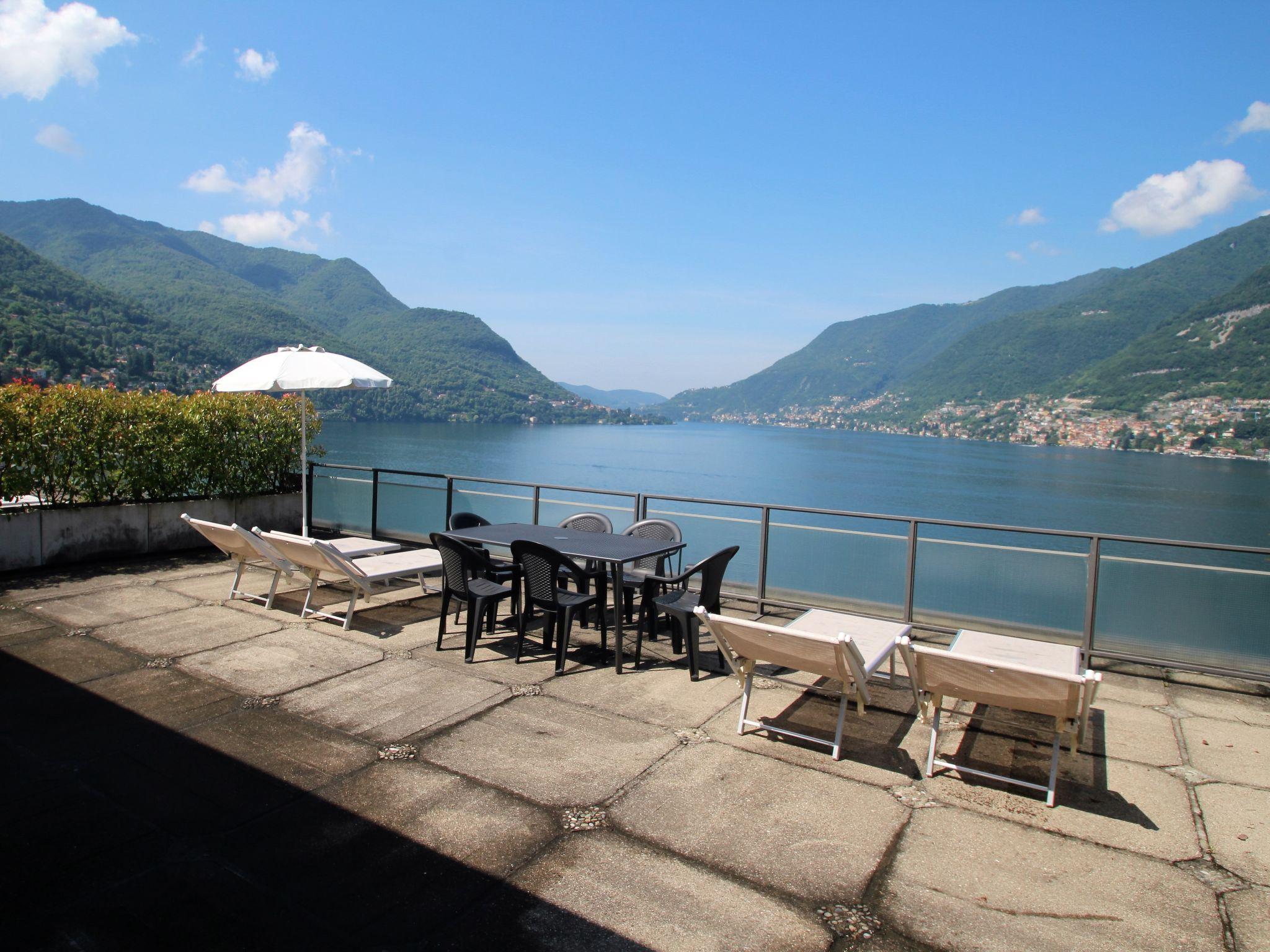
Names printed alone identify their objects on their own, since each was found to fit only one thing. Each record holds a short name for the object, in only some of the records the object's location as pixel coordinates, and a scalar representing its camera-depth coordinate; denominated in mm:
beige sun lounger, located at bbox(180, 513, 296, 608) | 6270
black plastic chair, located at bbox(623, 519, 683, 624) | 6145
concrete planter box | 7395
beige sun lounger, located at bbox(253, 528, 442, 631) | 5777
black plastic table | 5387
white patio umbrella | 7406
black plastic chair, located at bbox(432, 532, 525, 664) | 5363
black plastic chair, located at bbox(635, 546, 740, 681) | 5109
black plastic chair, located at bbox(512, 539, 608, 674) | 5125
